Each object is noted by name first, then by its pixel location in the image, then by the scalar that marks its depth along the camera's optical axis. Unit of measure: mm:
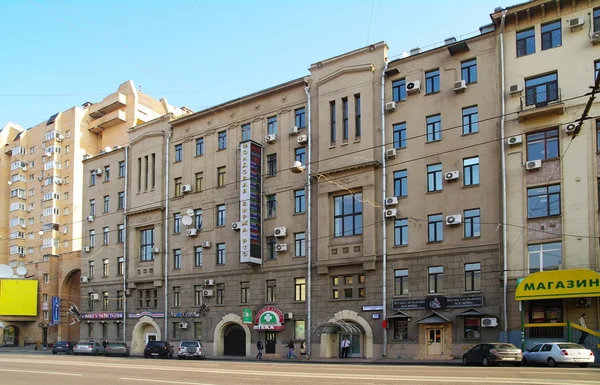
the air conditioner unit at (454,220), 34719
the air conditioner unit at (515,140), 33438
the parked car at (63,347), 54000
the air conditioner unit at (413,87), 37438
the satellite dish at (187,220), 47156
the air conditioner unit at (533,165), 32625
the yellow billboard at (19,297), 71688
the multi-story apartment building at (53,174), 82438
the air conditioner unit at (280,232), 41878
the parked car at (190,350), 40688
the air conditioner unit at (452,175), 35125
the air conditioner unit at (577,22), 32344
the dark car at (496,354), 28047
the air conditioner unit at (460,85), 35688
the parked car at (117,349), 48375
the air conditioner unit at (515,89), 33781
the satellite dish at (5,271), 65688
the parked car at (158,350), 43062
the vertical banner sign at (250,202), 42438
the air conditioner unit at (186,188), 48034
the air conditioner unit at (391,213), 37156
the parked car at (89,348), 49938
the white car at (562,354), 26922
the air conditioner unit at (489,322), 32844
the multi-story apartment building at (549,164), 31094
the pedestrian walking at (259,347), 40312
